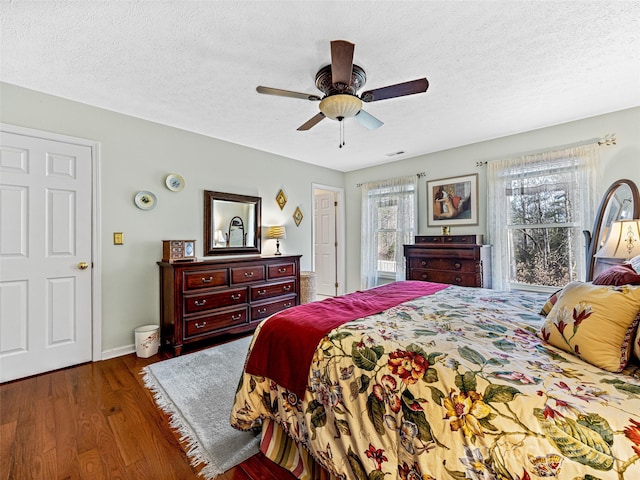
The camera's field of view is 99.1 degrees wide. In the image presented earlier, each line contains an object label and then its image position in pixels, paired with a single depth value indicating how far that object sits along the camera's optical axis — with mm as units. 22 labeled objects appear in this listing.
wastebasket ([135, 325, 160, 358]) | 2838
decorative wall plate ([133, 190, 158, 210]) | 3034
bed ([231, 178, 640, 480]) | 734
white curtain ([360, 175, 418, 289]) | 4531
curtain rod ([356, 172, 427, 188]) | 4426
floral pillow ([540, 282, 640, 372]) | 953
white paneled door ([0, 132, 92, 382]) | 2365
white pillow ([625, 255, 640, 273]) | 1609
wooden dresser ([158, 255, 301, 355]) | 2891
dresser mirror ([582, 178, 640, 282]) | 2791
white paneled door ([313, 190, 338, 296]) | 5652
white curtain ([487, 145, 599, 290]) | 3053
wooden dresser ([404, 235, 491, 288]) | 3461
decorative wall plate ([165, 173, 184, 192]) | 3250
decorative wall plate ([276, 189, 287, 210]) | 4421
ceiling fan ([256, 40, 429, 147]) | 1811
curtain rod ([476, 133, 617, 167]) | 2936
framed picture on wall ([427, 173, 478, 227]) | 3916
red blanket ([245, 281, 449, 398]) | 1323
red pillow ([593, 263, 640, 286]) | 1275
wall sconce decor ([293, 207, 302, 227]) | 4680
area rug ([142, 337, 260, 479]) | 1550
